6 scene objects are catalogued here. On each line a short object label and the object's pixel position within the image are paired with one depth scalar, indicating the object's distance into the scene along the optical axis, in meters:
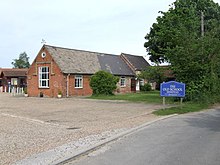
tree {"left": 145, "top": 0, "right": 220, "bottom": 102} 18.13
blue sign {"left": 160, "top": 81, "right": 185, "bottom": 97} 14.49
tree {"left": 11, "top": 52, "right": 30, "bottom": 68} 69.97
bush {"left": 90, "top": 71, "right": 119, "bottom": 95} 24.92
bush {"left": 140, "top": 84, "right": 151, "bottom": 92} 35.05
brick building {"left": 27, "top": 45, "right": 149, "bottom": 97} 25.26
